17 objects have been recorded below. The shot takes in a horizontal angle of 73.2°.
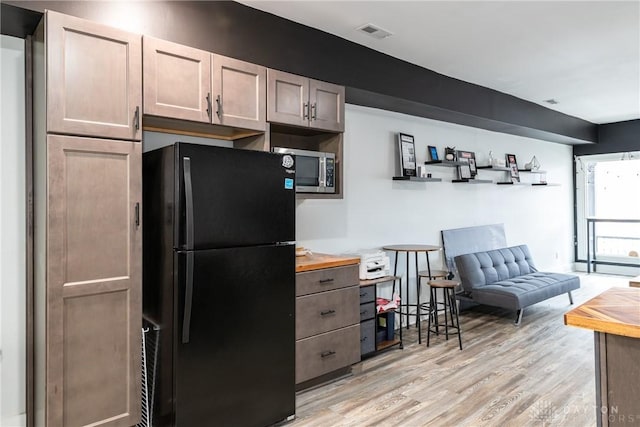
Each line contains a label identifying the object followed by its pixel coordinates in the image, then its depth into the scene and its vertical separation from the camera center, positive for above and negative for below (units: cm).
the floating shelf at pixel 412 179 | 461 +41
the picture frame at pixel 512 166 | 632 +73
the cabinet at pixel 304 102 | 294 +84
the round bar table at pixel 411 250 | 417 -32
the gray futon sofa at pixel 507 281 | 465 -78
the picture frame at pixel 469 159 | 546 +74
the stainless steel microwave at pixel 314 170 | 313 +35
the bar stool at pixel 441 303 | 406 -87
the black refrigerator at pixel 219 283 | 220 -36
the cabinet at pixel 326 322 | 296 -76
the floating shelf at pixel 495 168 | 582 +65
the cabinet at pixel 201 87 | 239 +79
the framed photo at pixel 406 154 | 465 +68
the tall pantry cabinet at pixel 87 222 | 206 -1
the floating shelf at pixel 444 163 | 496 +63
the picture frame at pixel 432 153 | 505 +75
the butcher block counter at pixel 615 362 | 158 -55
